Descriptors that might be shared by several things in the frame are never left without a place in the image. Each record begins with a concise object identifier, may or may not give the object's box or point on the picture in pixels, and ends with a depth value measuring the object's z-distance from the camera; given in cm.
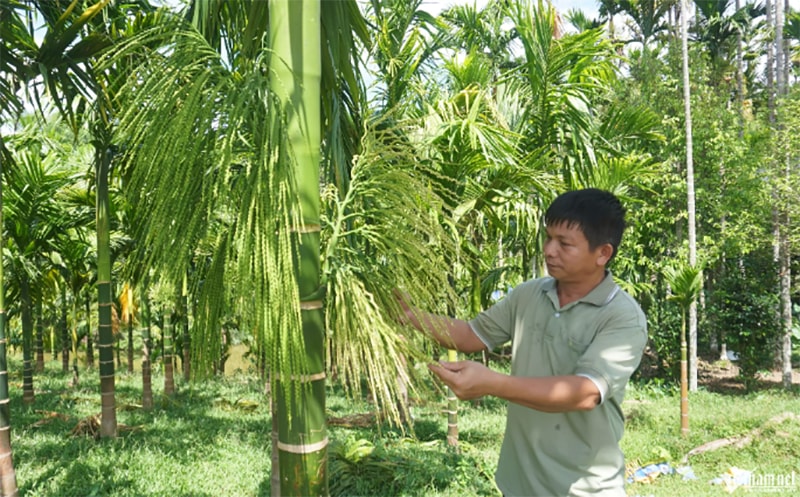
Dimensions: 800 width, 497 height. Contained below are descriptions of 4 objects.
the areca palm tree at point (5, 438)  359
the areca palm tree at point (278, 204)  122
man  163
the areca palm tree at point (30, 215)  646
